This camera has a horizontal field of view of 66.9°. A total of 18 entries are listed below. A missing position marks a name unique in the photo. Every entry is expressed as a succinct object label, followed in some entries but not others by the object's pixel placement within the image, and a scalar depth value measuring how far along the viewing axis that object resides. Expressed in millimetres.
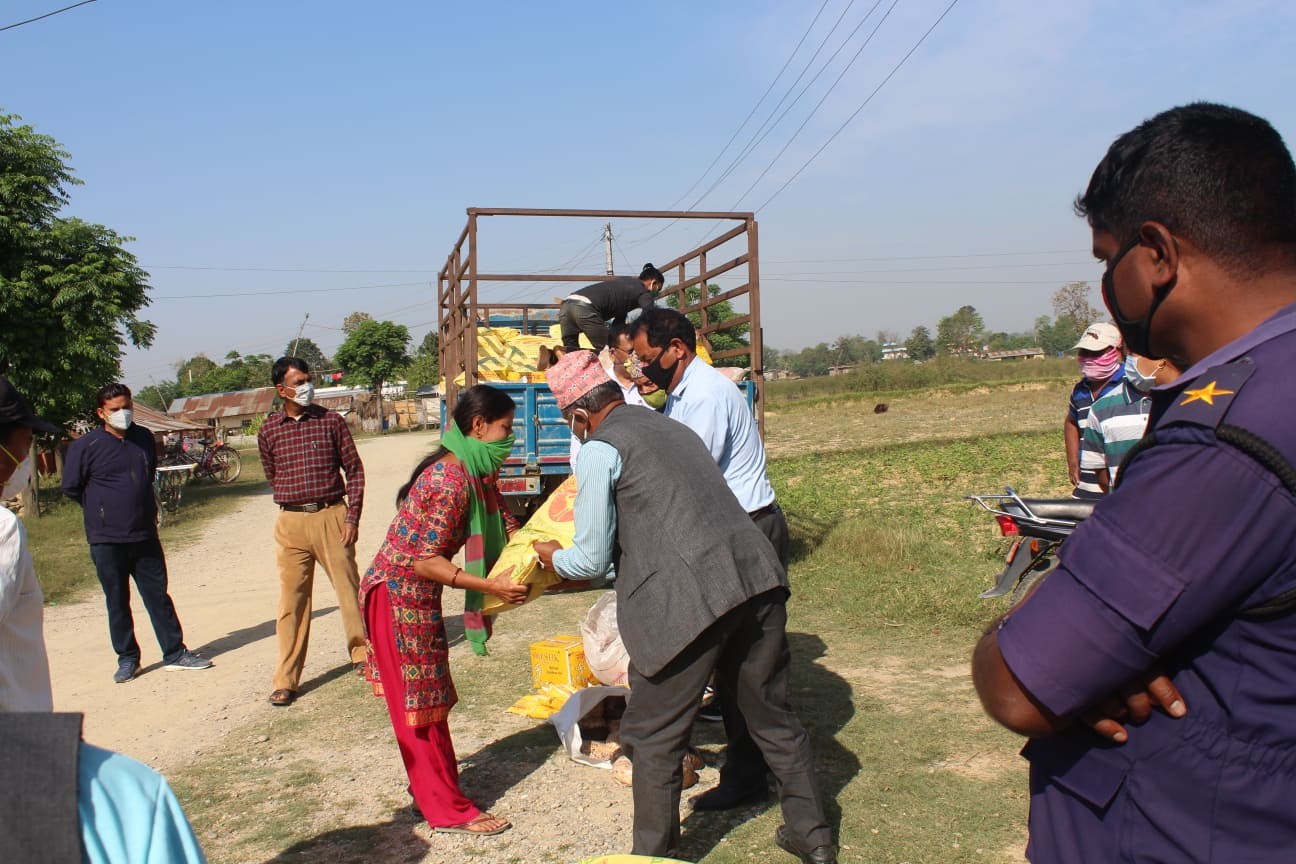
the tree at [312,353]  97238
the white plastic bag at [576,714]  4797
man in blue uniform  1176
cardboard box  5477
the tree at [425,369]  68562
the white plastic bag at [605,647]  5105
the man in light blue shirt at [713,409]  4445
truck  8984
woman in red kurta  4027
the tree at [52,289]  17562
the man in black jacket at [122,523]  6883
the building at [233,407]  59188
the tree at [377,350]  60062
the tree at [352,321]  90250
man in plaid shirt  6352
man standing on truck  8117
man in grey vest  3295
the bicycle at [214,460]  24375
